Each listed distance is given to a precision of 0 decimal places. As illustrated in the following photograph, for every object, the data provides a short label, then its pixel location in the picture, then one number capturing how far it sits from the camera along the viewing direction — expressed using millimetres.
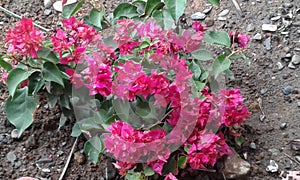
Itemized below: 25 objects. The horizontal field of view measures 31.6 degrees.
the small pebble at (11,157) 1698
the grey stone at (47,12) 2166
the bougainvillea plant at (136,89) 1410
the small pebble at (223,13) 2086
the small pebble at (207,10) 2109
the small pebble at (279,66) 1881
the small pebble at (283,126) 1739
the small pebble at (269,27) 1990
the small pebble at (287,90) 1815
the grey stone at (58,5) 2186
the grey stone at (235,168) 1602
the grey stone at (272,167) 1651
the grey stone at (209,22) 2063
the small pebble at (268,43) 1952
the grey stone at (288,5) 2055
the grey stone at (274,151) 1689
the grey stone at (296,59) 1873
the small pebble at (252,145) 1704
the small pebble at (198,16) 2102
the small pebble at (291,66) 1871
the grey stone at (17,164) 1684
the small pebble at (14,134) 1747
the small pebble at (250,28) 2020
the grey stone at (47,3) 2195
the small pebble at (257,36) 1983
